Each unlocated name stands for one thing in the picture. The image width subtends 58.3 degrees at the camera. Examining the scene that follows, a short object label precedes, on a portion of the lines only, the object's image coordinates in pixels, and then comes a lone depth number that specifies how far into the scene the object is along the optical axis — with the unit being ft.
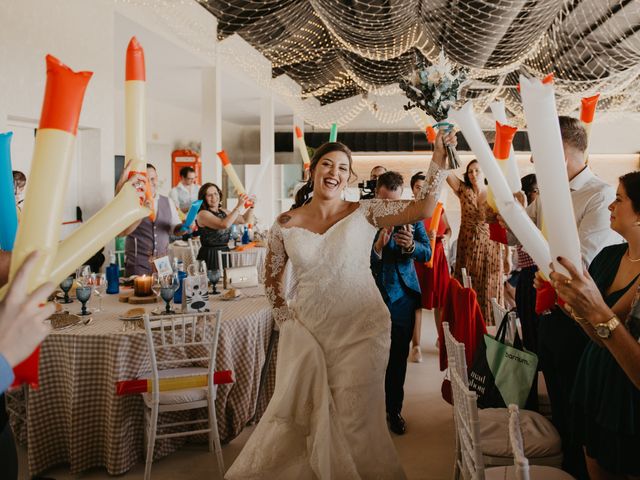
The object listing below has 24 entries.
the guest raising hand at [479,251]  16.74
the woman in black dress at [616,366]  4.75
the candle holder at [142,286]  11.55
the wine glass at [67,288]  11.12
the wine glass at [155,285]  11.77
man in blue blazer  11.10
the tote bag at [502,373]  7.43
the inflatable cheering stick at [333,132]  16.35
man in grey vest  15.44
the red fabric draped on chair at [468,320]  9.93
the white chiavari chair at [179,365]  9.04
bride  7.79
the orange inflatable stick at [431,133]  7.26
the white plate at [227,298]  11.94
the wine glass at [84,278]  10.90
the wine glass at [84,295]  10.17
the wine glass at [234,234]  19.85
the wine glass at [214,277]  12.55
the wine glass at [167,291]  10.36
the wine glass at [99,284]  10.93
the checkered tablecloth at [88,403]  9.21
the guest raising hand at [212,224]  17.24
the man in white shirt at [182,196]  26.45
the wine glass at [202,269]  12.12
